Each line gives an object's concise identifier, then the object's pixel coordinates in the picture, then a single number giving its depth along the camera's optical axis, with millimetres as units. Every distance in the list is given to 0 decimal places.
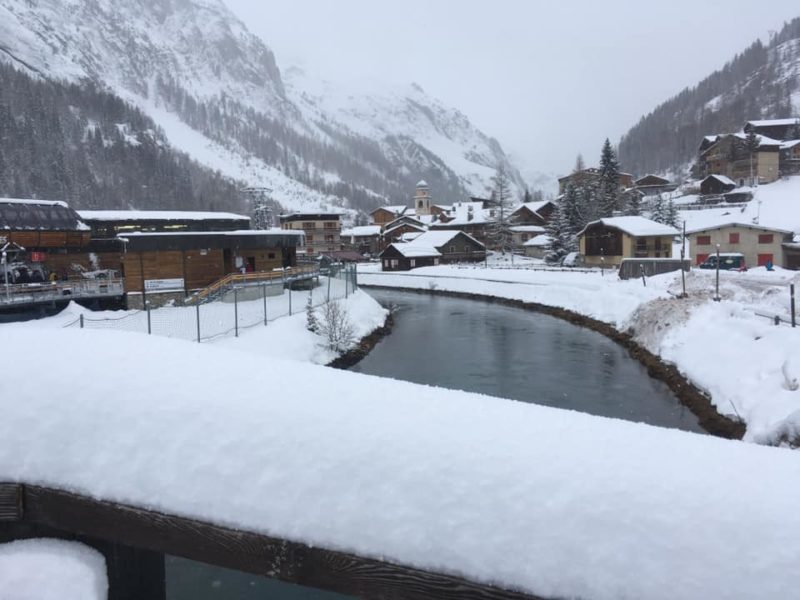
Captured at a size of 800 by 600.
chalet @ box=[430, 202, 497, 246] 83319
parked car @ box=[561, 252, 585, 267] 57506
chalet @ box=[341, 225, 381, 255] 96562
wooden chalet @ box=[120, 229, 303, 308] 31641
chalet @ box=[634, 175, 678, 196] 100938
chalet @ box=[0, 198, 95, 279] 31734
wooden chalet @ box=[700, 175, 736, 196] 84375
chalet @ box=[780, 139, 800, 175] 87000
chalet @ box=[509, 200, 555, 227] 84062
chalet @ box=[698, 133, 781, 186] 85438
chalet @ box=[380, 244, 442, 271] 68188
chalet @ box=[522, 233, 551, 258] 73981
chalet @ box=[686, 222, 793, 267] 42594
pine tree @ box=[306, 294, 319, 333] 25250
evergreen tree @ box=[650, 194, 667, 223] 65625
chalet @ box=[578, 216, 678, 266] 50156
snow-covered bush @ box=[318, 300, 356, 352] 25031
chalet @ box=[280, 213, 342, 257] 85938
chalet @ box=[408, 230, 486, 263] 73062
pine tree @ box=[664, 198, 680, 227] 64812
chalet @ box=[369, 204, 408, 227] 113931
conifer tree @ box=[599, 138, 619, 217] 65375
